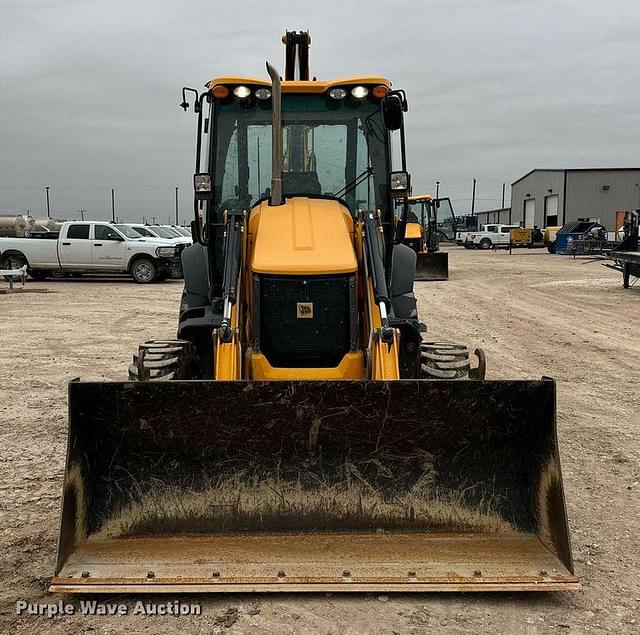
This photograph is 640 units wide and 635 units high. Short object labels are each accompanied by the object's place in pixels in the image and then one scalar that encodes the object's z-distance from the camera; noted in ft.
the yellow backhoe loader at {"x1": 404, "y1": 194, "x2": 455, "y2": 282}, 71.92
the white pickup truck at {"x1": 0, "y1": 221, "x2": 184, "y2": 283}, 68.80
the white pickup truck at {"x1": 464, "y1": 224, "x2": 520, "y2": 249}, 160.66
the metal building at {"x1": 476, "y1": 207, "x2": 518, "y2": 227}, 269.44
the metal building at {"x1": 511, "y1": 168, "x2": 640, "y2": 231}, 179.93
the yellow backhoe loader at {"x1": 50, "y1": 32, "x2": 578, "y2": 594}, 10.98
